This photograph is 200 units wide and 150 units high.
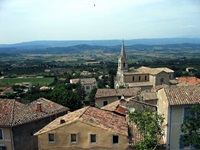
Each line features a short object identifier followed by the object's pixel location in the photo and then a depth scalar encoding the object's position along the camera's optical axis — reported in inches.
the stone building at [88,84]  3486.7
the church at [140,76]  2709.2
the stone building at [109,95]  1851.6
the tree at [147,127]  618.2
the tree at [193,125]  621.0
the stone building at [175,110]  762.2
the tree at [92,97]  2431.7
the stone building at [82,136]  762.8
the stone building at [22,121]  896.3
